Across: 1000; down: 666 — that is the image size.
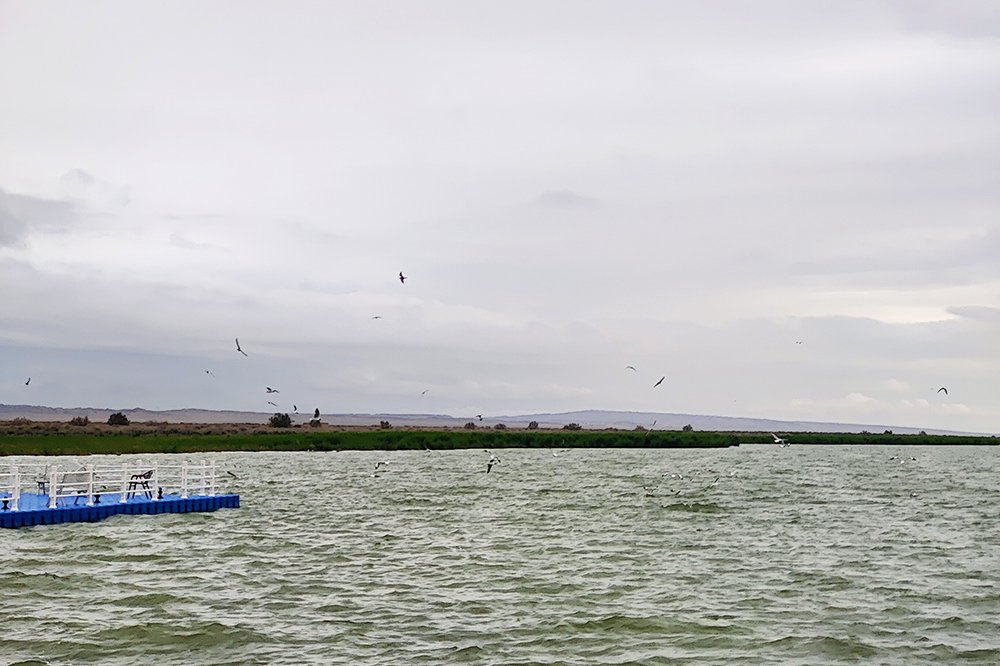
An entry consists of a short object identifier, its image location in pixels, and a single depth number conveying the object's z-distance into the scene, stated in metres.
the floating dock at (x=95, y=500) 34.34
